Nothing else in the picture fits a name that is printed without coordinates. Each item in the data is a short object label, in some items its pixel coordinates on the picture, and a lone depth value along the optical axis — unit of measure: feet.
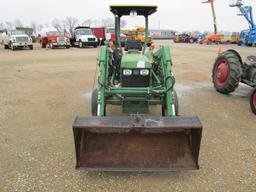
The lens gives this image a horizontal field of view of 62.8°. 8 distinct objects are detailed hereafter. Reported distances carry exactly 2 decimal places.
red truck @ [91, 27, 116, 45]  76.63
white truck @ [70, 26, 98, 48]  64.98
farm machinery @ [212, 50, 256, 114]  16.36
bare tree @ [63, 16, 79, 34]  202.84
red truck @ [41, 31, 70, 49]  63.60
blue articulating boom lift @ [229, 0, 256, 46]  71.70
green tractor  7.83
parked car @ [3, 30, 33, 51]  57.40
